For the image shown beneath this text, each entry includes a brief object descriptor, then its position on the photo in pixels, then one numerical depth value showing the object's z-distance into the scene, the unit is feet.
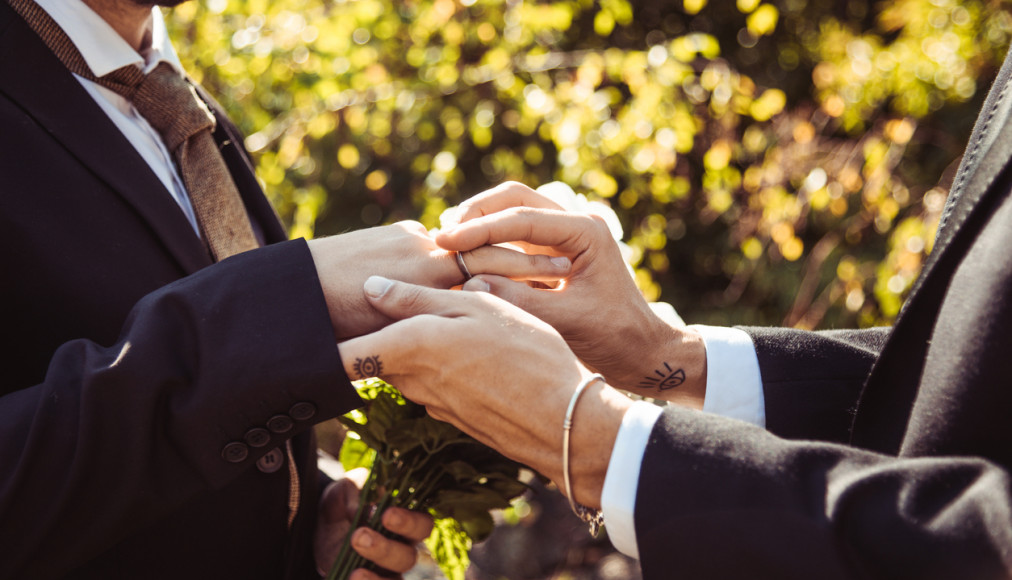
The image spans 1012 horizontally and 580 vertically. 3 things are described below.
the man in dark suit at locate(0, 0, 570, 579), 3.62
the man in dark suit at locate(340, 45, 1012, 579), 3.13
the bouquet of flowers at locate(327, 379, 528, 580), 4.88
